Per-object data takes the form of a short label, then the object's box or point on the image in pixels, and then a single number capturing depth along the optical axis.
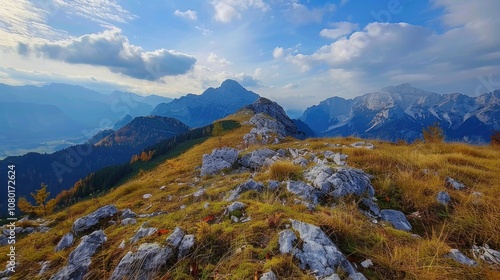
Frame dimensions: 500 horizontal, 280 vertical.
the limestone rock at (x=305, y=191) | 7.36
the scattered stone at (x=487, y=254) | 4.34
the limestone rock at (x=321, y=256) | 3.89
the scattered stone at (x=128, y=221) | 7.57
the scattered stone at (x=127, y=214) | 8.84
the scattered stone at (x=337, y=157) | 11.04
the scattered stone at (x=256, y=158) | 16.23
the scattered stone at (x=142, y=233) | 5.45
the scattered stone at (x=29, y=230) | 11.89
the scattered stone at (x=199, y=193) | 10.27
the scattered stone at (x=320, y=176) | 7.82
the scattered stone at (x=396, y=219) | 6.30
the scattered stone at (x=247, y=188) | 8.35
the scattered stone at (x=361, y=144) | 19.03
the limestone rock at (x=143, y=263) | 4.33
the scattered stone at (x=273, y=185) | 8.23
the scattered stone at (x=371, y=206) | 6.94
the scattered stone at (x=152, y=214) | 9.32
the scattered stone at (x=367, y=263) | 4.19
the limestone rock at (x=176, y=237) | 4.81
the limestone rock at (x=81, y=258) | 4.77
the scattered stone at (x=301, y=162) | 12.01
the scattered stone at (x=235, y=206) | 6.27
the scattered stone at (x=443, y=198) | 7.09
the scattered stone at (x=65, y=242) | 6.53
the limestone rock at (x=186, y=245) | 4.61
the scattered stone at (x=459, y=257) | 4.20
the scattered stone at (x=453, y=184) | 8.28
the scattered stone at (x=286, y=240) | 4.29
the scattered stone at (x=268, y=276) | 3.64
